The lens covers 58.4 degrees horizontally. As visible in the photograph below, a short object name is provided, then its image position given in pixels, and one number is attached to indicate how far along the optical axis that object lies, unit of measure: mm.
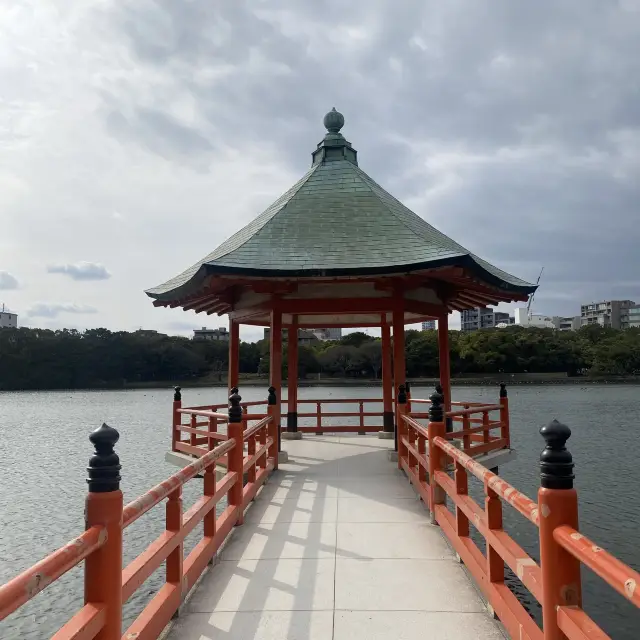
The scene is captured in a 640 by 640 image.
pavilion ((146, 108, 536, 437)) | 7184
